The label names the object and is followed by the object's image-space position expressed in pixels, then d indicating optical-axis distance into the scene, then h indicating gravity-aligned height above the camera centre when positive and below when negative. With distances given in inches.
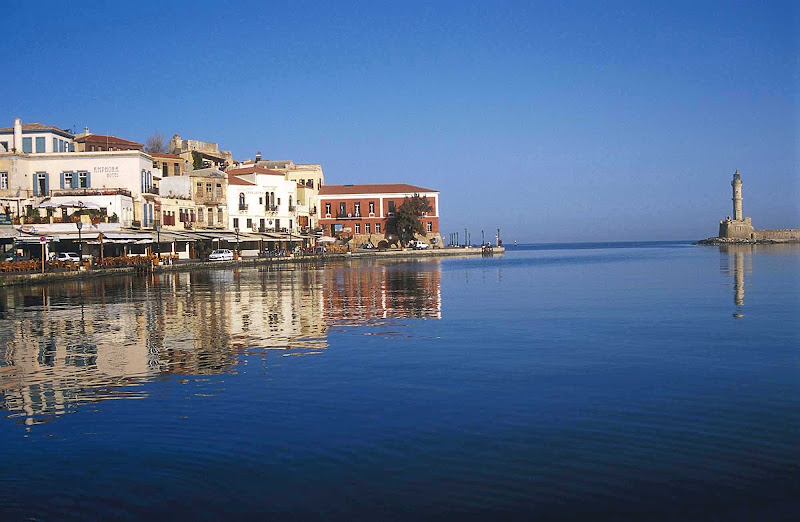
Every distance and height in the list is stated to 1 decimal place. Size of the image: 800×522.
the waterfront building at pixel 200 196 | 2645.2 +174.1
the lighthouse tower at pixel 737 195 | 5925.2 +280.0
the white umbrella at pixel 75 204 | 1945.1 +110.9
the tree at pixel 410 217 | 3641.7 +107.0
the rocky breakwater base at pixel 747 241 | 6178.6 -77.4
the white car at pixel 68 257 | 1875.1 -18.8
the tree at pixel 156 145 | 4052.7 +529.2
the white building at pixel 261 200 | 3075.8 +176.0
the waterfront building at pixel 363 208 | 3740.2 +161.1
